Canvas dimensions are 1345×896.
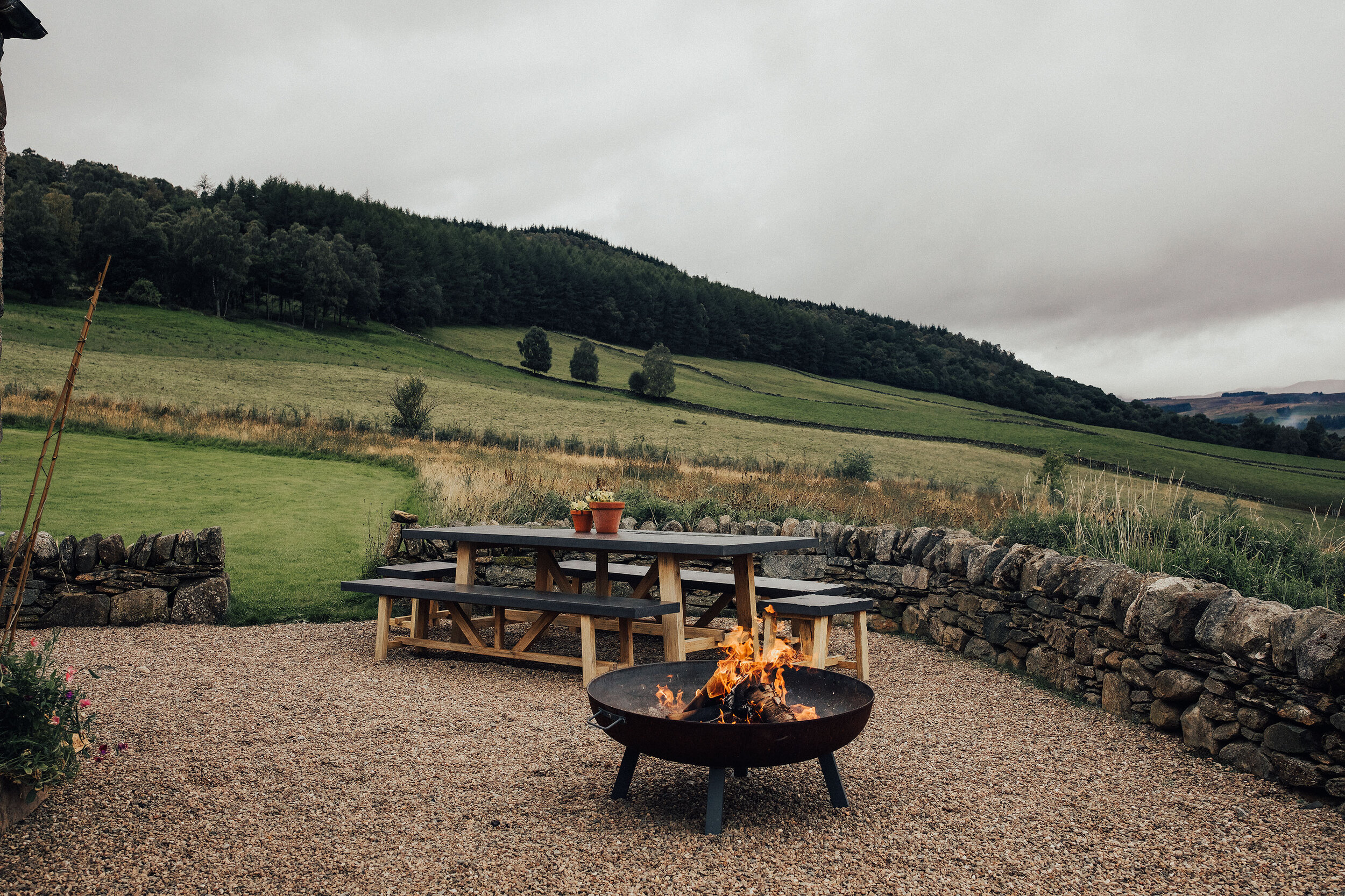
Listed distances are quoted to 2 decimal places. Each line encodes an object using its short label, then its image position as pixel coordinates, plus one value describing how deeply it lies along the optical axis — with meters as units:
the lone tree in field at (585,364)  54.47
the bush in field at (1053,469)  18.77
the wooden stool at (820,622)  6.03
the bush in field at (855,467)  22.83
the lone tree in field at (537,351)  54.88
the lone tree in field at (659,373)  49.81
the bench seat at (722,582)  6.80
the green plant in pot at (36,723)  3.04
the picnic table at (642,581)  5.51
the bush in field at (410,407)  25.33
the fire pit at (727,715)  3.26
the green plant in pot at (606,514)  6.26
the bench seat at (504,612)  5.71
